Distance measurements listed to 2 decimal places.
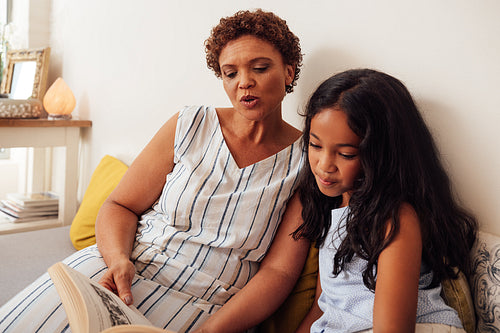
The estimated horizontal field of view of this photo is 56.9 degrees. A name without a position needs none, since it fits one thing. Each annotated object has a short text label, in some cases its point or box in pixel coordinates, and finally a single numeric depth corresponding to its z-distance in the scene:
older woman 1.10
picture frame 2.78
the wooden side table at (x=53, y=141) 2.35
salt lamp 2.52
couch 0.85
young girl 0.81
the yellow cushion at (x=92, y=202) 1.84
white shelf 2.52
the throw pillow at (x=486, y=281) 0.83
